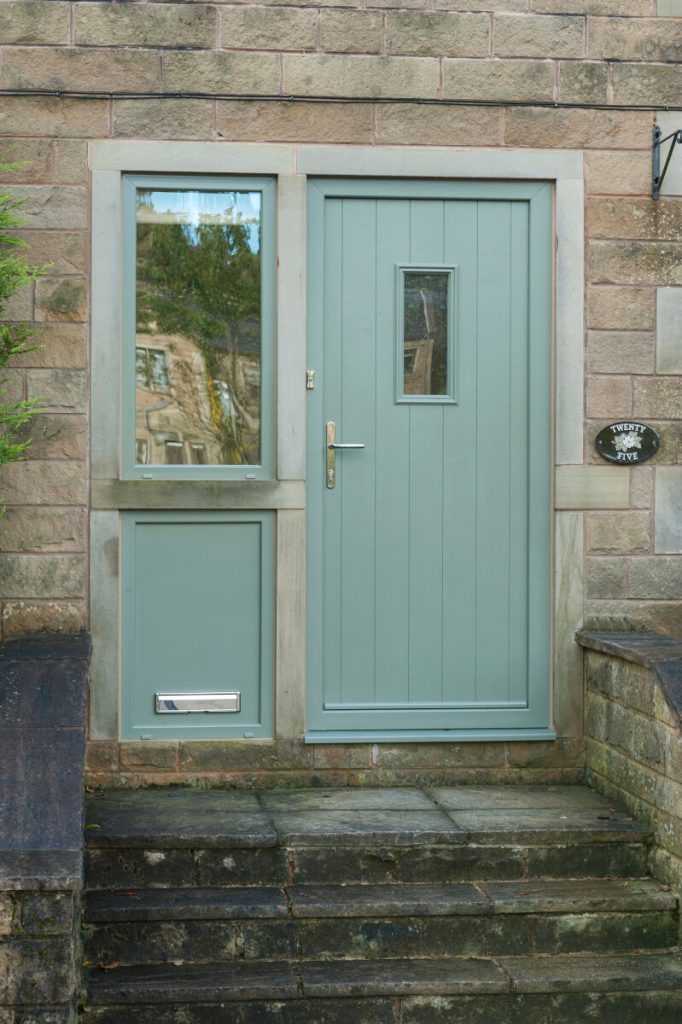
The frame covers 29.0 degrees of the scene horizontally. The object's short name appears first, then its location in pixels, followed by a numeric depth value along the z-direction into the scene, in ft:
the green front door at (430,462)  18.89
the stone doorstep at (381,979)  14.01
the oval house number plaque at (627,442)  18.97
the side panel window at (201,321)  18.60
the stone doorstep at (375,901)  14.90
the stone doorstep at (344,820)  15.94
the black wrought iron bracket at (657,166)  18.90
